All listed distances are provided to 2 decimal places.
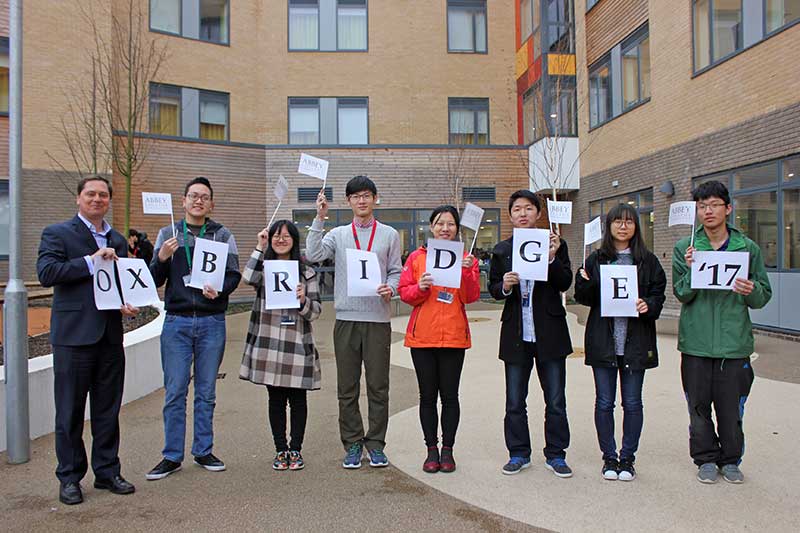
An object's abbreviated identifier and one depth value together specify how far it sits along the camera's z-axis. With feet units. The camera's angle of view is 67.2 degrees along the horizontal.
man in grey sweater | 15.10
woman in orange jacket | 14.55
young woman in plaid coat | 14.87
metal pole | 15.30
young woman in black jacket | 14.20
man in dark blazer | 13.16
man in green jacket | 13.92
